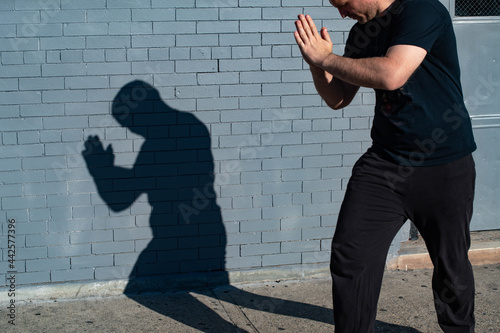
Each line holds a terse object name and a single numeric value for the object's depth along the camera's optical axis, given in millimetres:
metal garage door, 5051
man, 2988
